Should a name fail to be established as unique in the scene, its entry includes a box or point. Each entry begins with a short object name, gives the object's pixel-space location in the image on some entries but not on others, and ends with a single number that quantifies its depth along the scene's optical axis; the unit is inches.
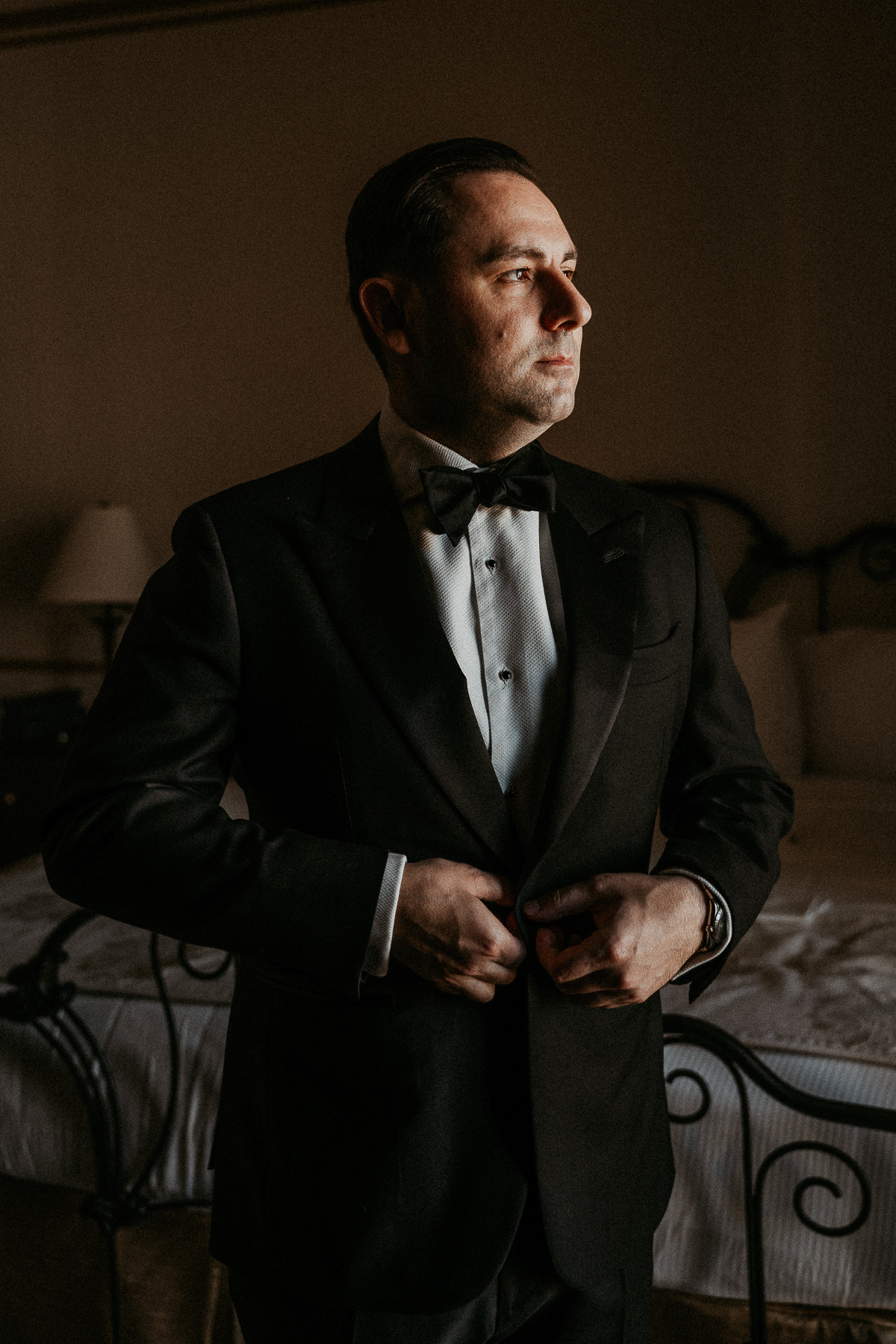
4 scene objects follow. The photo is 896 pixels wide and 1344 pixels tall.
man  37.4
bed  63.8
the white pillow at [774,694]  128.6
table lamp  153.6
